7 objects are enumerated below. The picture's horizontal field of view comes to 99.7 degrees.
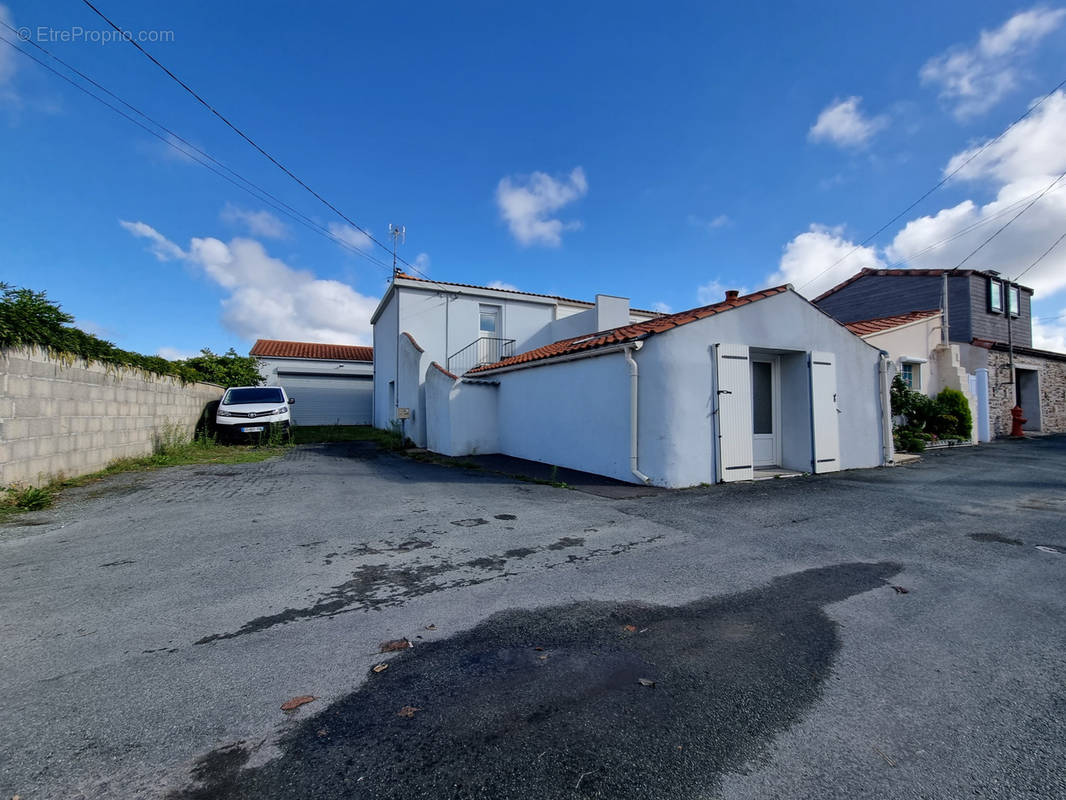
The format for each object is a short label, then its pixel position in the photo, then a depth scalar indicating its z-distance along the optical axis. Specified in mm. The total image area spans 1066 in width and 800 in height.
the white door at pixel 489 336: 16562
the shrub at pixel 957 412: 13477
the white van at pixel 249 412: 12250
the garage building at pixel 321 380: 22719
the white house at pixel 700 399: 7355
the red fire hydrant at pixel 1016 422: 15771
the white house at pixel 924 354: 13438
